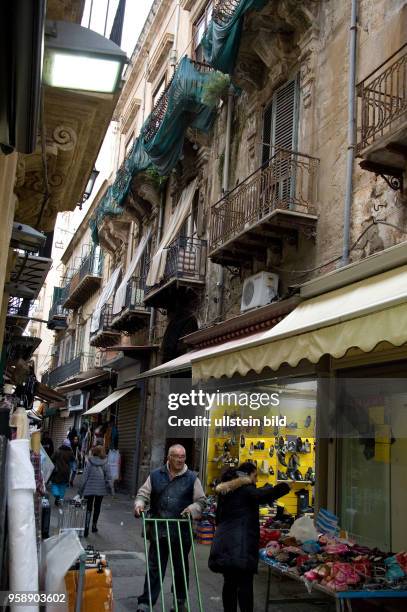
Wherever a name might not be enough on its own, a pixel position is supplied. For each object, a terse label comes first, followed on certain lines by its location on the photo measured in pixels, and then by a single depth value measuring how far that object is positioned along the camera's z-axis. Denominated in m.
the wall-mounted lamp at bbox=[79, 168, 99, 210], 11.13
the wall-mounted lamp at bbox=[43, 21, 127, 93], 3.79
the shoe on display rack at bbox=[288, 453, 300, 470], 9.09
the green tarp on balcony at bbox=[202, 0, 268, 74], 10.71
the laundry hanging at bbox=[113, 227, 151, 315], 18.94
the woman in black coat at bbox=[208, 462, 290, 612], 5.29
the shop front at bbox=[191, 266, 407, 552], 5.21
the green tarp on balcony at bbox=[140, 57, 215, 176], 14.29
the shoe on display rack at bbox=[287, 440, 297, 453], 9.17
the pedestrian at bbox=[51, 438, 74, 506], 13.12
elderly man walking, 5.65
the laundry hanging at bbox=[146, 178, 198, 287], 14.92
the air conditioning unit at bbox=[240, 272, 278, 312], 10.70
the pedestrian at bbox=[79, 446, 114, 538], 11.12
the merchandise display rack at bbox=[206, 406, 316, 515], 8.87
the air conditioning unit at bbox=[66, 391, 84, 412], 28.84
